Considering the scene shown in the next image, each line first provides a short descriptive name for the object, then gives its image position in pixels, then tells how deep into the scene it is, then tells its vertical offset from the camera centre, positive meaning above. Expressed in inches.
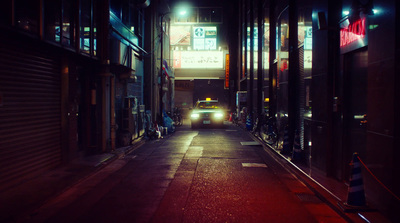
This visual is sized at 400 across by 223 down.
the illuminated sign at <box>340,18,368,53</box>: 273.6 +64.1
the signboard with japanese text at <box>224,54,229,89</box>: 1657.6 +179.8
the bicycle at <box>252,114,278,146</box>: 602.2 -45.4
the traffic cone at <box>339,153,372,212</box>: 229.7 -57.8
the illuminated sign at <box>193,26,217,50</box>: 1723.7 +363.5
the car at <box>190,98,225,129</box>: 979.9 -27.7
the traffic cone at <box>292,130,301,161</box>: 427.5 -53.4
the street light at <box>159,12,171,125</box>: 861.2 -20.3
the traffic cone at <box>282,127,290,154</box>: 489.1 -56.4
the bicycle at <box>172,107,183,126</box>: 1122.7 -34.7
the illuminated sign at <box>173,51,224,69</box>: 1721.2 +247.8
